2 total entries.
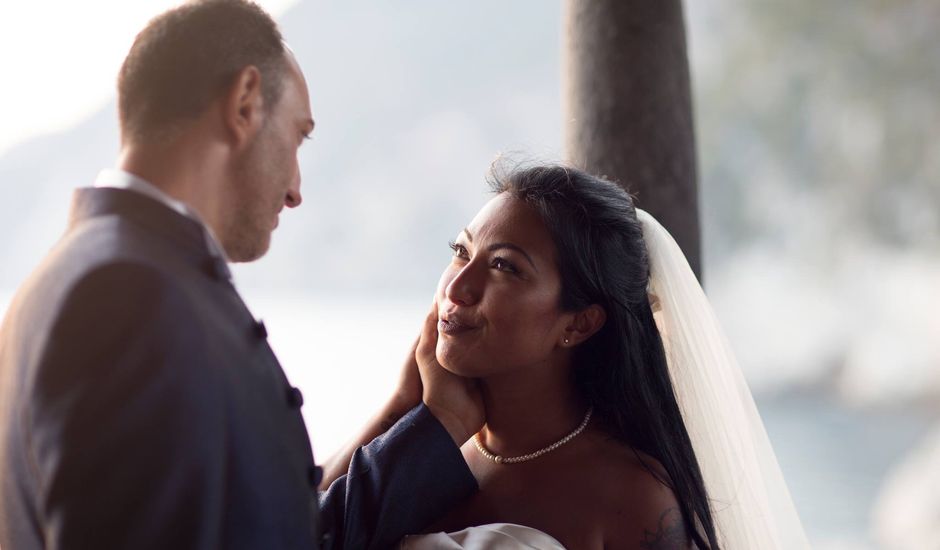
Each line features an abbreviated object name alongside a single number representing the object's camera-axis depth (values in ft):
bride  7.06
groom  3.99
